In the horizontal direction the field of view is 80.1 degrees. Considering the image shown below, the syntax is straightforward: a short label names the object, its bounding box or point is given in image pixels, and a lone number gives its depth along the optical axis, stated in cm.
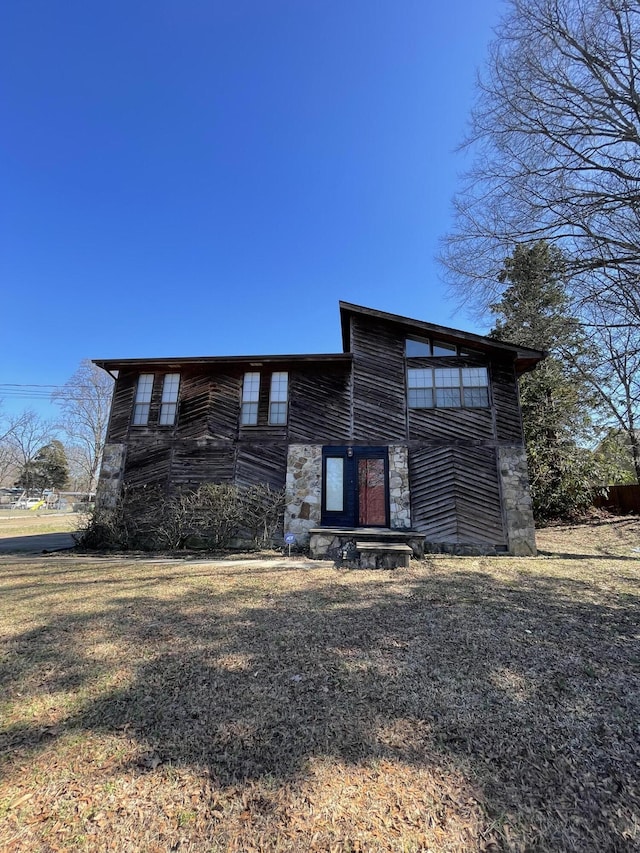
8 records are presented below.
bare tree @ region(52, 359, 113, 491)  3266
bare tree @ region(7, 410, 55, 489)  3888
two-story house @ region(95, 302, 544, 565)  1027
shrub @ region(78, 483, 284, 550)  1048
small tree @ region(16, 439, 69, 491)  4091
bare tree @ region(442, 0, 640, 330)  798
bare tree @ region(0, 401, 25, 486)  3812
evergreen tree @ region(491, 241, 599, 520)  1630
